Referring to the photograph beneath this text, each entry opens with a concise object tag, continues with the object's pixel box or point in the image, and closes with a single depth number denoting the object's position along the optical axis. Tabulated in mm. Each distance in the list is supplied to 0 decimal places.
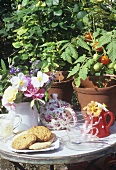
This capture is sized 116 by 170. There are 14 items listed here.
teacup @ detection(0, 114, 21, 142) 2004
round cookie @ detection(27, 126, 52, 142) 1908
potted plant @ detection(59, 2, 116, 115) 2098
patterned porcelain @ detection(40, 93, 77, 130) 2121
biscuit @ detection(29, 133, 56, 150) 1852
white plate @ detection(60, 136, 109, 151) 1896
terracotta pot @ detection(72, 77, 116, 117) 2076
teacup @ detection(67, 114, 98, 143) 2008
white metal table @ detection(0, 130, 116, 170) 1830
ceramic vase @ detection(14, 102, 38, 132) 2086
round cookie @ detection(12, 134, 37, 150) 1853
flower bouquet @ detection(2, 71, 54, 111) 2004
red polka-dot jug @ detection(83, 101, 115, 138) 2008
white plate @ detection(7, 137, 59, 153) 1847
